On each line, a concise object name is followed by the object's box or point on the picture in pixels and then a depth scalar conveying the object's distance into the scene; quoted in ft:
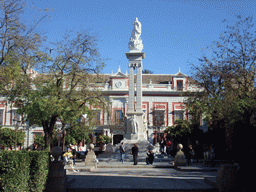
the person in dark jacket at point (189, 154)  66.00
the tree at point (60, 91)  61.72
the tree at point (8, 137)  126.93
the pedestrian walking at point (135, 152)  64.61
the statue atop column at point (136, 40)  92.89
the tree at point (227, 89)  64.95
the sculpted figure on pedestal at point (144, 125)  90.77
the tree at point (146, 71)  212.82
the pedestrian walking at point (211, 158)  62.67
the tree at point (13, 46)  45.61
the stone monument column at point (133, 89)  87.04
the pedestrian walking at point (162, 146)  109.71
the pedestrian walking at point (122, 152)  70.66
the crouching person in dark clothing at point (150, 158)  66.23
